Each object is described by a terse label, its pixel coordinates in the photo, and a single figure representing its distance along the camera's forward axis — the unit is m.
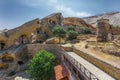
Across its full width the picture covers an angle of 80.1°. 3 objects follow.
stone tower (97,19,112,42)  14.05
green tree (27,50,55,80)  11.24
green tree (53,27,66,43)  16.88
